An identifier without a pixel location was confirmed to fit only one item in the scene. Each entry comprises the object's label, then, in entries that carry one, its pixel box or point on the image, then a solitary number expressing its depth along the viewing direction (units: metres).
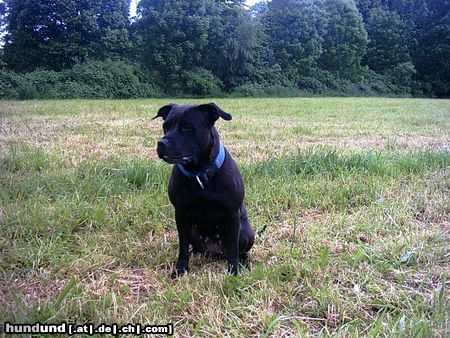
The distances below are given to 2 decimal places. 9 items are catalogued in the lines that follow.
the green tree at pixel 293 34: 34.06
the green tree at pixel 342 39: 36.34
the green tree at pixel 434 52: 37.59
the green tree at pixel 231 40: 28.17
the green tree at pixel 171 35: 26.73
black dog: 2.38
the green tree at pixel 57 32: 25.14
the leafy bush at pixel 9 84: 19.92
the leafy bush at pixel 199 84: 27.22
